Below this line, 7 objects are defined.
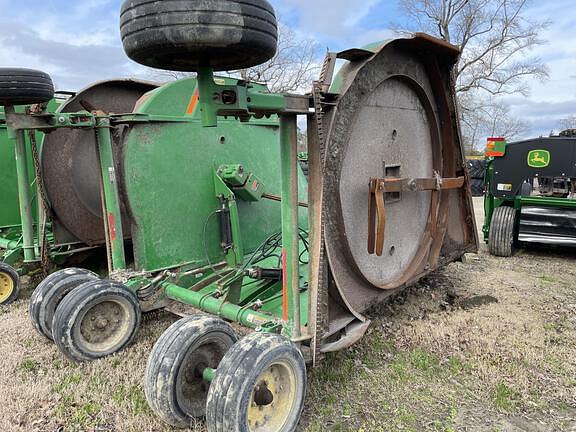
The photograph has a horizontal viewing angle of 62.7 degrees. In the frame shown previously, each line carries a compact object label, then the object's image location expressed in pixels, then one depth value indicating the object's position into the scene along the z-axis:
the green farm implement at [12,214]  4.70
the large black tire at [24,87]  3.68
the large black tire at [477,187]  15.22
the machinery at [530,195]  6.07
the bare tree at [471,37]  23.77
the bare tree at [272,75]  21.08
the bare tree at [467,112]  24.91
